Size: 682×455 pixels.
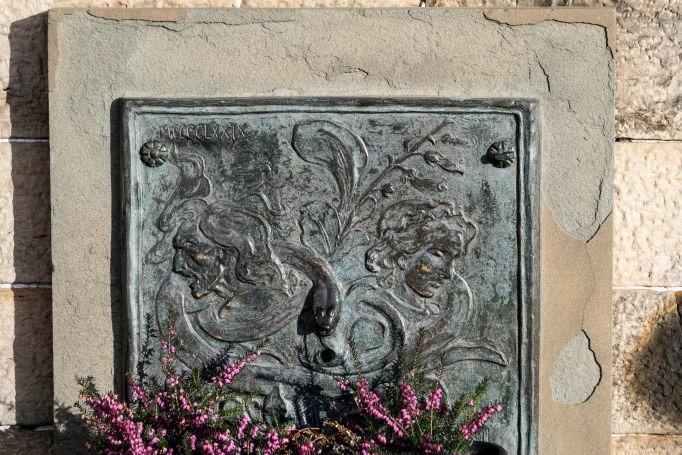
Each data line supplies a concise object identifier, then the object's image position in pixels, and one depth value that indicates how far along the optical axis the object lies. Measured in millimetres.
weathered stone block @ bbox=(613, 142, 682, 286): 2473
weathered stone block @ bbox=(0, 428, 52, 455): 2506
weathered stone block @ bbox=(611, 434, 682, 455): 2508
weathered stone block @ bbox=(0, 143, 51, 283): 2492
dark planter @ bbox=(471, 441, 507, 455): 2199
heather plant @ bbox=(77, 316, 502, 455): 2115
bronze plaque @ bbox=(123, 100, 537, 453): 2361
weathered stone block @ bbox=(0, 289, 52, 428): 2496
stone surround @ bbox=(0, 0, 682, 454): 2471
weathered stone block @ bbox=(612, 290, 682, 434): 2486
